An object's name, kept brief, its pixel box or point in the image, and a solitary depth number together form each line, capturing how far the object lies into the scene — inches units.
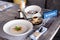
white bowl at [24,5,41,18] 50.7
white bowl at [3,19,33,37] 38.6
